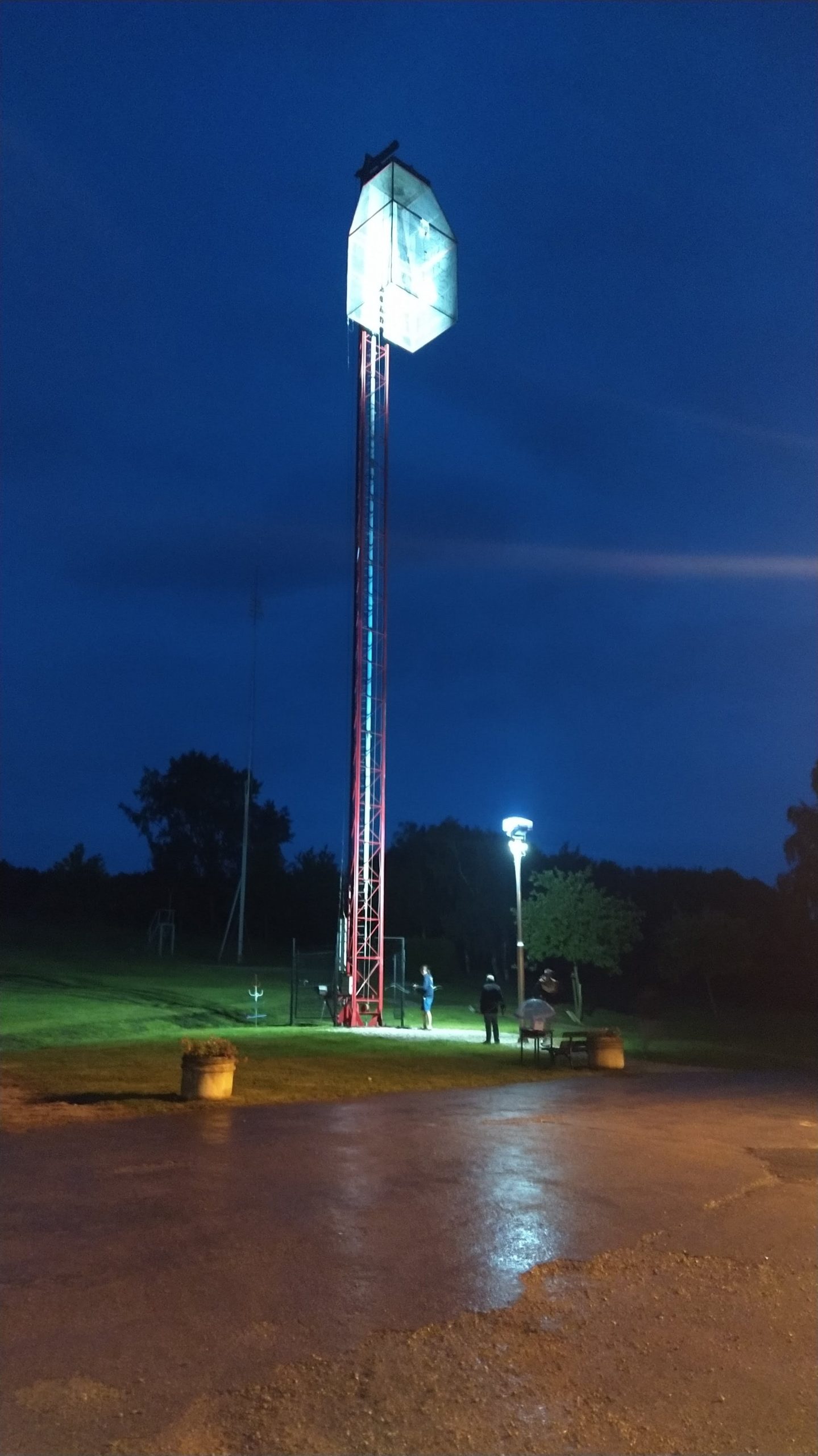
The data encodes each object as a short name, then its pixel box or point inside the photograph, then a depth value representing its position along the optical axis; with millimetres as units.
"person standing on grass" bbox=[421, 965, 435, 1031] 23531
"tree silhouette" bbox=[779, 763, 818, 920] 46219
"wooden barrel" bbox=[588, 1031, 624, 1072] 16734
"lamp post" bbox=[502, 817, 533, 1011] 23062
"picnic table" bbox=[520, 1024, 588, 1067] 17062
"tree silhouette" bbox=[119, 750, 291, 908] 75500
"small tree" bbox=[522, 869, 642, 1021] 36156
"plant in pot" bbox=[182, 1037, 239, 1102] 11633
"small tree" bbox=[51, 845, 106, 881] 65875
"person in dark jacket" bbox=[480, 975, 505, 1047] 20281
